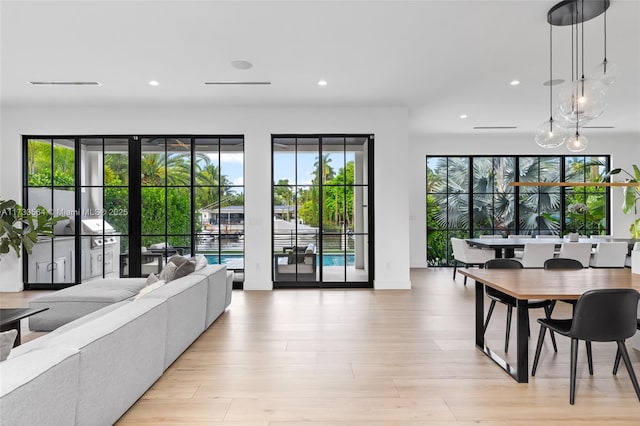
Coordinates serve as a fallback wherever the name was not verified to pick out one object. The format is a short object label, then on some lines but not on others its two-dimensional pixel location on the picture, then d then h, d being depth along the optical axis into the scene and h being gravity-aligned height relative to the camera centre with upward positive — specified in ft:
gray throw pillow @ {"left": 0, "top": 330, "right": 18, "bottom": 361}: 4.94 -1.76
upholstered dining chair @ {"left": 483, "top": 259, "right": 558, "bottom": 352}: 10.25 -2.61
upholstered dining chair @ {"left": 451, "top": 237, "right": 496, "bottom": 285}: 20.77 -2.42
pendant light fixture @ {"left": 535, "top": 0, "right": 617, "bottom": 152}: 9.32 +3.29
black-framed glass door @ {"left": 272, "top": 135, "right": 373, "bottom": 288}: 20.03 +0.04
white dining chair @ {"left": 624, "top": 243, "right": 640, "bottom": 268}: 19.51 -2.66
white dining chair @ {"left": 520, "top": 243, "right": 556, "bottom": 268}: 18.29 -2.10
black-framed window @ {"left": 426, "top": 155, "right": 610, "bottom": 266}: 27.30 +1.09
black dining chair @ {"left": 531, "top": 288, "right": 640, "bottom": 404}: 7.45 -2.22
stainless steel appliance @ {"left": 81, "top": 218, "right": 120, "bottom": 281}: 19.72 -1.87
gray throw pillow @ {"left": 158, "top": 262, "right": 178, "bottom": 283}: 12.07 -1.98
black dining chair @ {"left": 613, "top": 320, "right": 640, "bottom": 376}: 8.85 -3.71
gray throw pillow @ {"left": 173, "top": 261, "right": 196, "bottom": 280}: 12.13 -1.90
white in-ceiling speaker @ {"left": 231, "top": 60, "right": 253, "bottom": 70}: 13.64 +5.61
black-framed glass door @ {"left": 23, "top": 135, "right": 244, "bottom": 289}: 19.66 +0.78
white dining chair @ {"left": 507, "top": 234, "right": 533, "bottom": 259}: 20.99 -2.39
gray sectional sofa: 4.43 -2.38
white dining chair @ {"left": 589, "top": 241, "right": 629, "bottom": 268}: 18.94 -2.19
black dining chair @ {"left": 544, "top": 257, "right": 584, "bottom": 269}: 12.45 -1.78
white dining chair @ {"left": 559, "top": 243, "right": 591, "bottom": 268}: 18.35 -1.97
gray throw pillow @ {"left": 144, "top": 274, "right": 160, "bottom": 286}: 12.38 -2.25
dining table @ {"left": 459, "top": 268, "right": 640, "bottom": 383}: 8.18 -1.80
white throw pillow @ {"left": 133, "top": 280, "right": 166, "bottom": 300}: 10.93 -2.23
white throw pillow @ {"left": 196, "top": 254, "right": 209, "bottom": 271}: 13.41 -1.86
